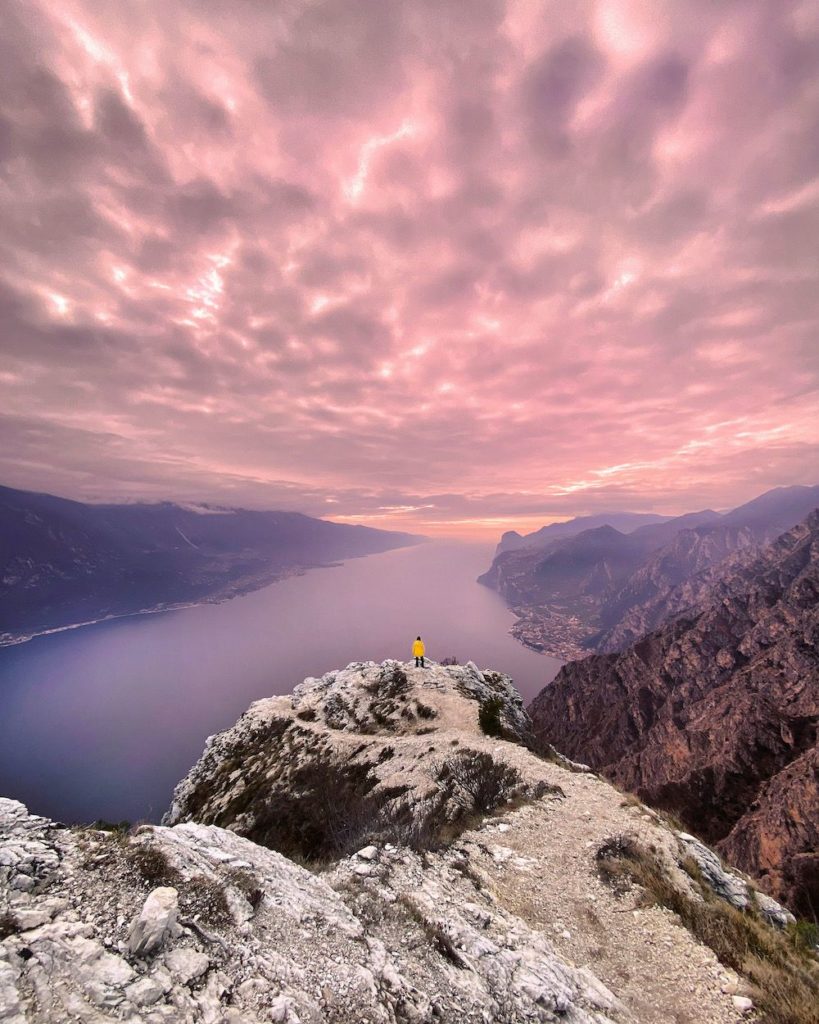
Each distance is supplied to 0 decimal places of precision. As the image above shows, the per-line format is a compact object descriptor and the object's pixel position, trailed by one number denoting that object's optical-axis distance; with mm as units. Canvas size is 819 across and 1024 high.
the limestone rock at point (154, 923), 8258
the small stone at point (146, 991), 7129
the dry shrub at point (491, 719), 33688
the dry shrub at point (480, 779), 22141
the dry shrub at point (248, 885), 10664
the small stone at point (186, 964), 7849
